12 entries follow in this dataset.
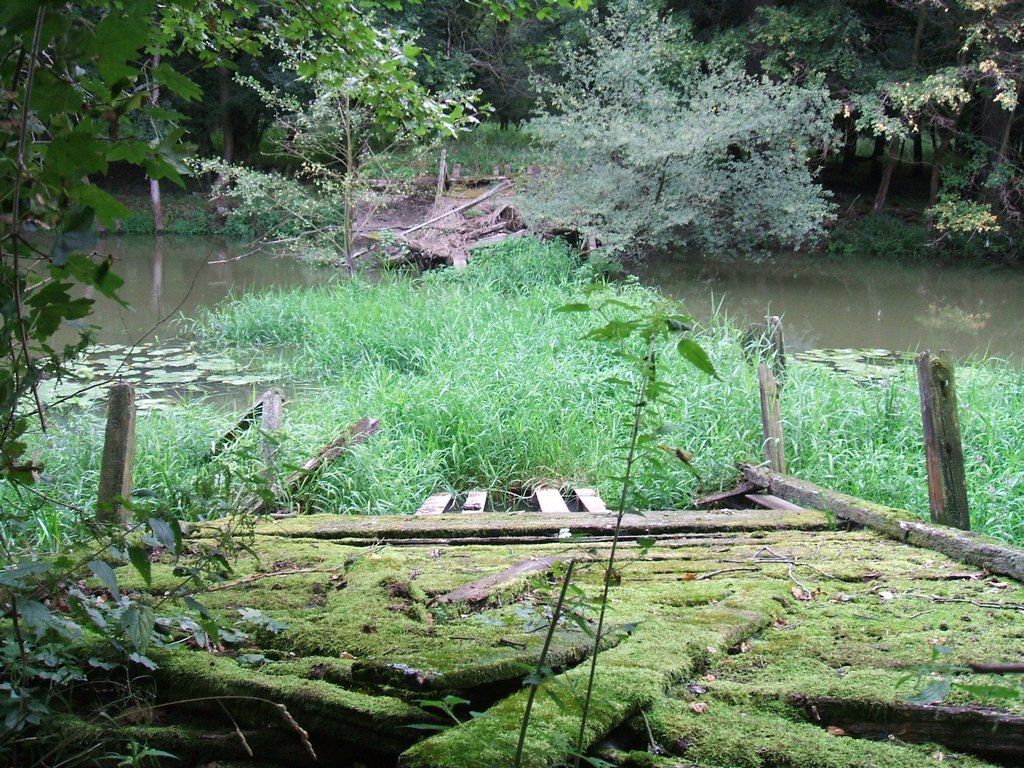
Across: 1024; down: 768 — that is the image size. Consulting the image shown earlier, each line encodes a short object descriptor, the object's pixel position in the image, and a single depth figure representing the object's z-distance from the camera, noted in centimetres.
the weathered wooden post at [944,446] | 400
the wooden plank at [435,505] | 459
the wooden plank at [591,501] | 468
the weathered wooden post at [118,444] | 354
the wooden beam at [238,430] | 541
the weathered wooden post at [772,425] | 512
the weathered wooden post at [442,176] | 2017
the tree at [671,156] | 1450
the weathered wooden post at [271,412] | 516
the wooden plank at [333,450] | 511
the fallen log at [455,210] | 1607
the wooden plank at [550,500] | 486
